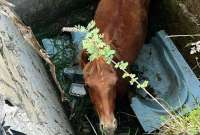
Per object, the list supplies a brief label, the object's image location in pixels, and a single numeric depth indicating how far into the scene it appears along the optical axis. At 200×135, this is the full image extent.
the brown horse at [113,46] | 3.72
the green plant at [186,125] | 3.37
